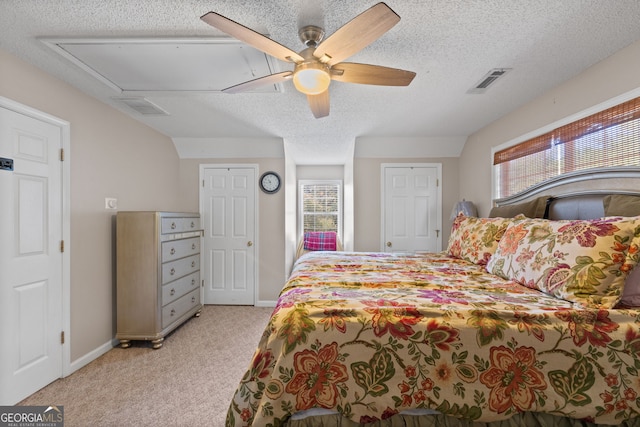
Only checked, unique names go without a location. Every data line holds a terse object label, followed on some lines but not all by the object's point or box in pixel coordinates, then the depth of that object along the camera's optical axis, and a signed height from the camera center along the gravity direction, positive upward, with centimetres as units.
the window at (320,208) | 541 +6
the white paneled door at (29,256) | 180 -31
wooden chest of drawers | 266 -65
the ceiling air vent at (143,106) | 252 +103
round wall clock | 395 +41
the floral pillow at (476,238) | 204 -22
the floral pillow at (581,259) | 115 -22
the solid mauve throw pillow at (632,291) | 117 -34
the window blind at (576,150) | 175 +48
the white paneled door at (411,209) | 394 +3
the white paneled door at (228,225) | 396 -20
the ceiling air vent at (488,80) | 203 +103
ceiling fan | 117 +81
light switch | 264 +8
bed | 102 -59
